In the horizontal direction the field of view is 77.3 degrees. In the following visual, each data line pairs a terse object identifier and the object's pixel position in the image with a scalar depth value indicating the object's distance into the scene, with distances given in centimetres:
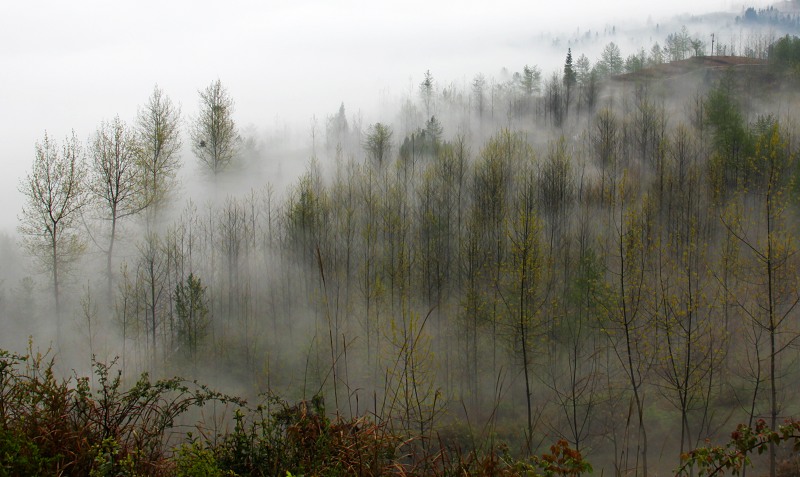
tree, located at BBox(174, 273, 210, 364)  2247
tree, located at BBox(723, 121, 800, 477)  1365
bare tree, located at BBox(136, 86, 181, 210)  2330
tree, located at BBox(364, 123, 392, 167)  3797
